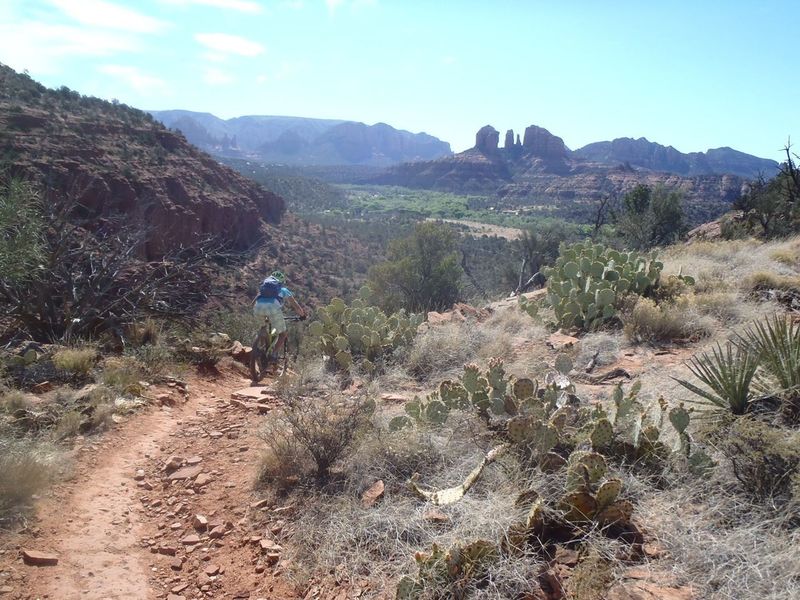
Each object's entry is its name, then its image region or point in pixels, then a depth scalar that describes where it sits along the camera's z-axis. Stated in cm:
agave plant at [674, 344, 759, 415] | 360
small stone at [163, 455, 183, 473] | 446
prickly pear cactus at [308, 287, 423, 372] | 714
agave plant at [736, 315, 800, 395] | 356
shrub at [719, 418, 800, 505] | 285
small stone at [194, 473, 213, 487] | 420
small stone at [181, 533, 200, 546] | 353
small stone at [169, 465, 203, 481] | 431
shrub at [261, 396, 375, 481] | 401
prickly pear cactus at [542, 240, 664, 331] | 726
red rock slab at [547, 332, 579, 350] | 664
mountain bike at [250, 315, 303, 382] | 717
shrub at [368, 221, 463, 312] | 2050
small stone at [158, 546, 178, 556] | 346
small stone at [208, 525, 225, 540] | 358
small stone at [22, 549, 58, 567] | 312
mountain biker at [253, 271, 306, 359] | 704
